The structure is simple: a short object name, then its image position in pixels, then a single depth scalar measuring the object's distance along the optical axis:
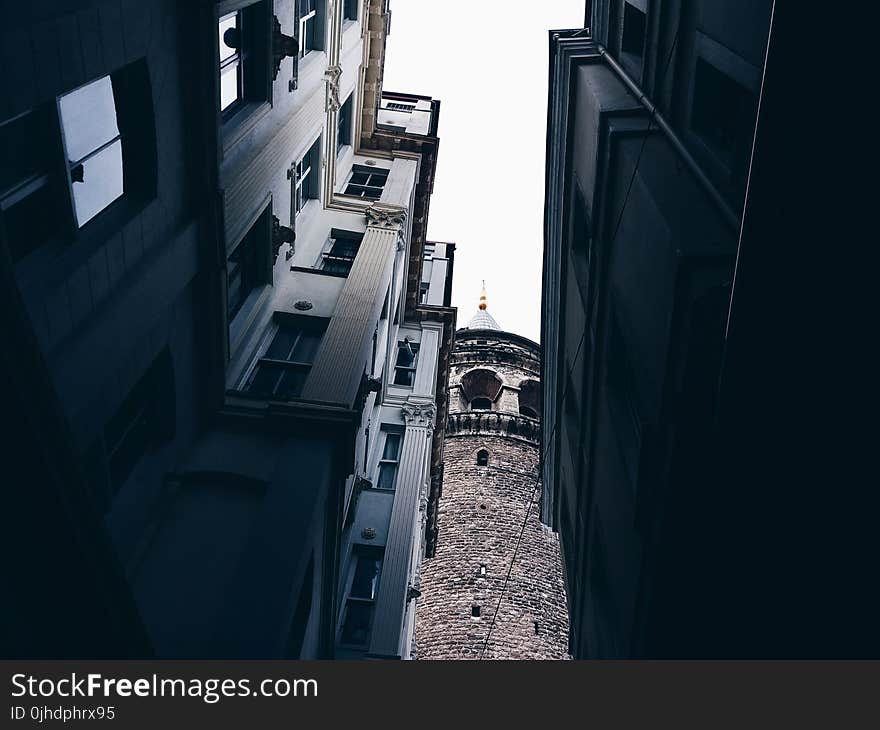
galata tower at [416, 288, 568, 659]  31.92
